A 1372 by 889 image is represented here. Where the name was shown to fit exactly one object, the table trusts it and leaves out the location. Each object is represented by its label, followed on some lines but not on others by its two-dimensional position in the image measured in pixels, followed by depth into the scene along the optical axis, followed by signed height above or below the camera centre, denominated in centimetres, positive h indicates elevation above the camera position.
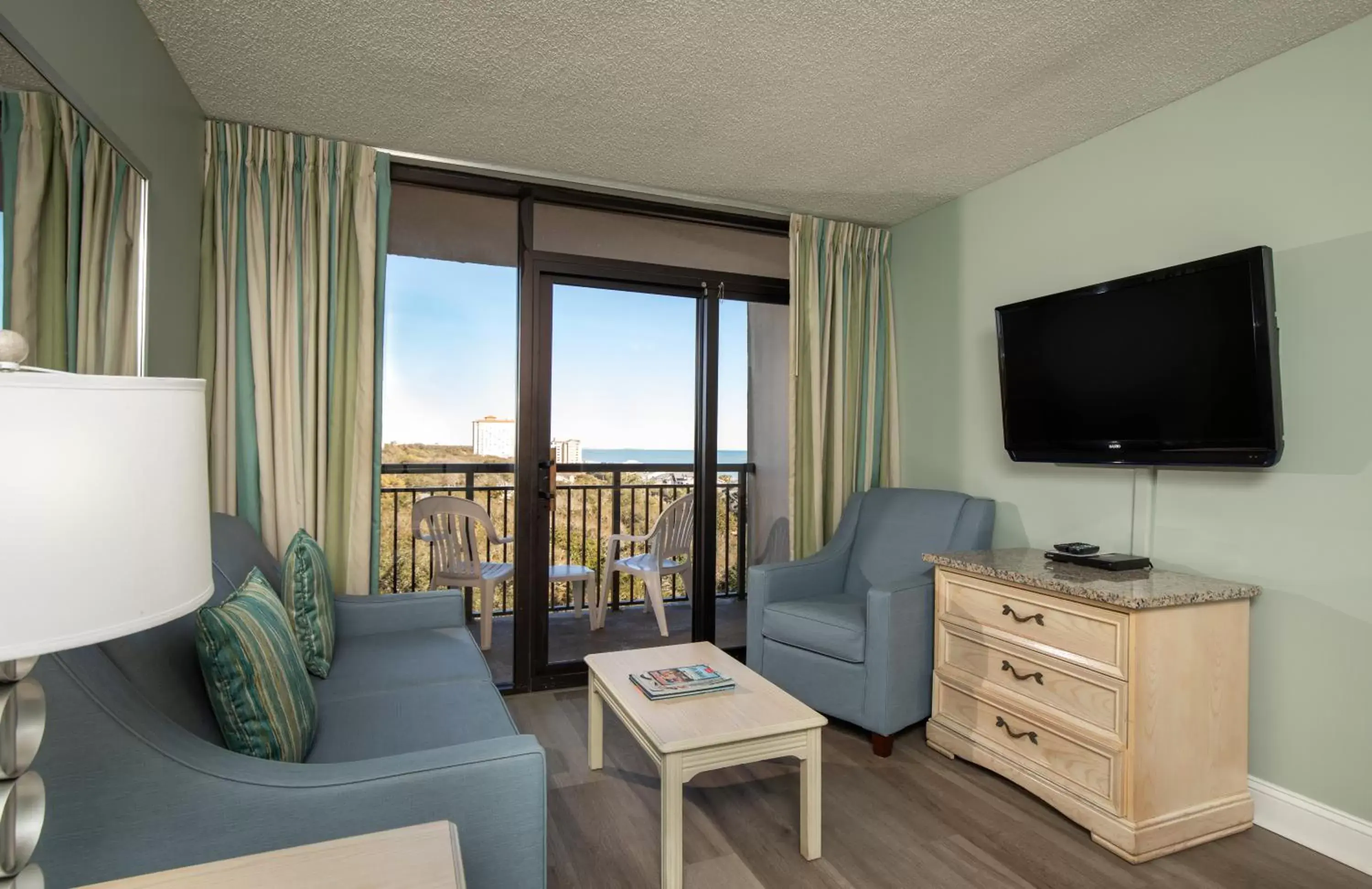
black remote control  269 -30
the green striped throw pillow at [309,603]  233 -48
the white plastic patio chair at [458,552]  396 -49
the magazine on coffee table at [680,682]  226 -69
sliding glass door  353 -1
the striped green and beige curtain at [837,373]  389 +49
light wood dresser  214 -72
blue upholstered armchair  285 -63
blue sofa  113 -55
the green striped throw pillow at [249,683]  147 -46
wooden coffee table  193 -73
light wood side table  98 -56
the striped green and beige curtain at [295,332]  290 +51
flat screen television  223 +34
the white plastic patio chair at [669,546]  389 -44
